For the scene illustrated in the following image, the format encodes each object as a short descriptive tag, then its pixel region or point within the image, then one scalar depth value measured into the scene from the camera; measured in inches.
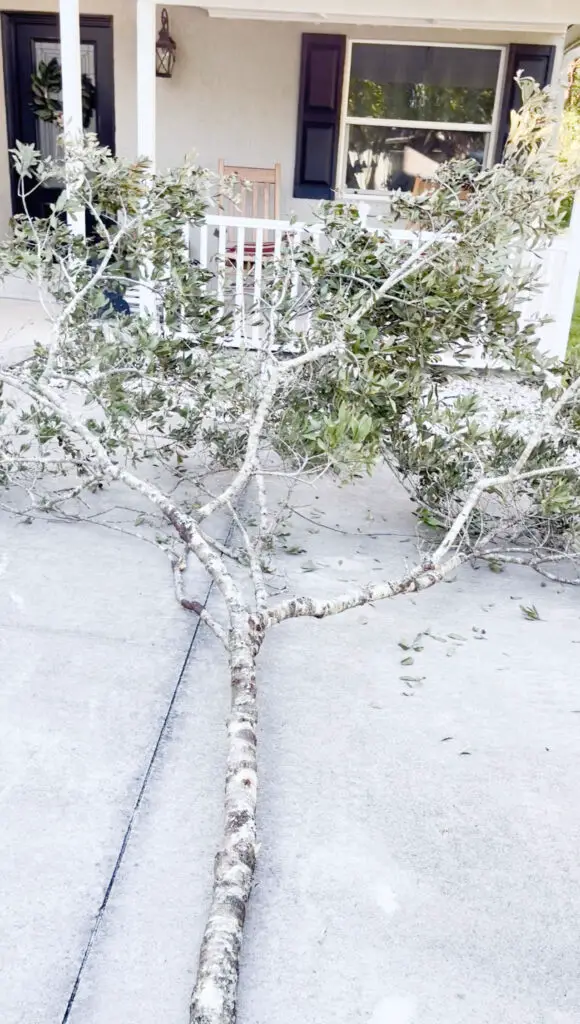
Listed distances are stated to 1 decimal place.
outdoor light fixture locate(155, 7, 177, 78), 279.4
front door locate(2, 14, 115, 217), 289.7
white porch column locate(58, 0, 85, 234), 207.5
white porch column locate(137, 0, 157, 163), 214.2
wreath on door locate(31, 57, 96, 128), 295.0
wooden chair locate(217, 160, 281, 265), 284.4
